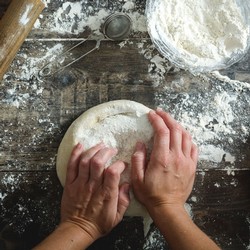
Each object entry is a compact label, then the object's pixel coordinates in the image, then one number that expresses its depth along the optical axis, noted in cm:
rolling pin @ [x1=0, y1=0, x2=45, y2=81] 122
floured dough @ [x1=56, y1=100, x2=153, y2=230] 121
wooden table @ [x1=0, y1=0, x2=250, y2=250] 125
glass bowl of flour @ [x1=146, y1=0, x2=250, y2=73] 133
